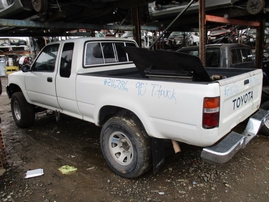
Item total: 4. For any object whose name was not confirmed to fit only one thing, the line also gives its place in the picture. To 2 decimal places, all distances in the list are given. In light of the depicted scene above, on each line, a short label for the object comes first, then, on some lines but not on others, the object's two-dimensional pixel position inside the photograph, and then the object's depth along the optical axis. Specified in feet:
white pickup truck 7.66
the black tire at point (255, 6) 16.89
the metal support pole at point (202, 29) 15.42
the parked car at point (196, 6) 17.28
